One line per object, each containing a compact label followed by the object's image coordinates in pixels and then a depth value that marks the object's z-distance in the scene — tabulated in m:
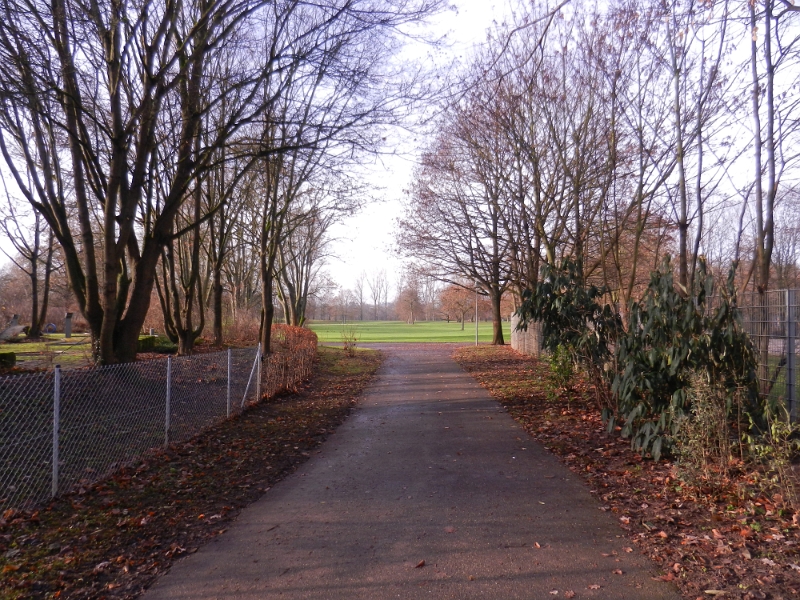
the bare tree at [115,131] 9.44
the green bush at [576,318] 9.58
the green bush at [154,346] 21.27
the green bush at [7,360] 13.19
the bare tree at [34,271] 30.69
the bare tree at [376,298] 113.27
